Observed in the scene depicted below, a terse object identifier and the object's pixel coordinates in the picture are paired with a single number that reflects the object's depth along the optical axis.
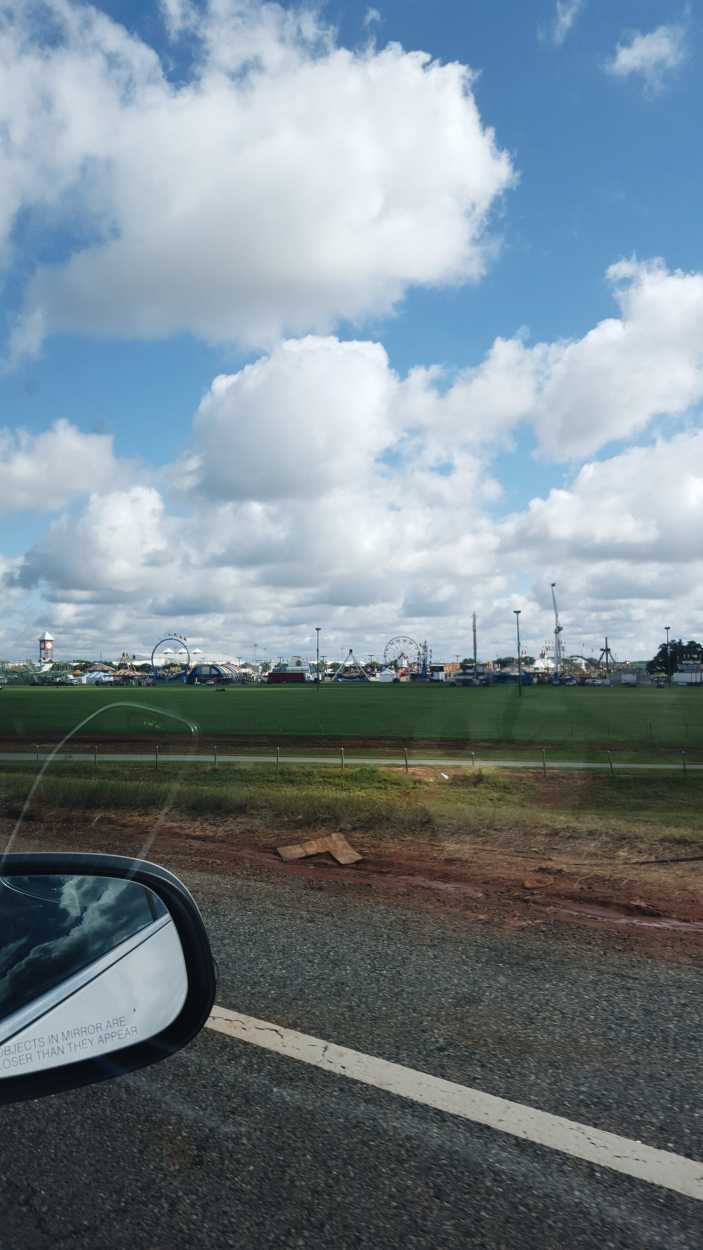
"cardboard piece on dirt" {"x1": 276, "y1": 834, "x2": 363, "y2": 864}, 10.88
